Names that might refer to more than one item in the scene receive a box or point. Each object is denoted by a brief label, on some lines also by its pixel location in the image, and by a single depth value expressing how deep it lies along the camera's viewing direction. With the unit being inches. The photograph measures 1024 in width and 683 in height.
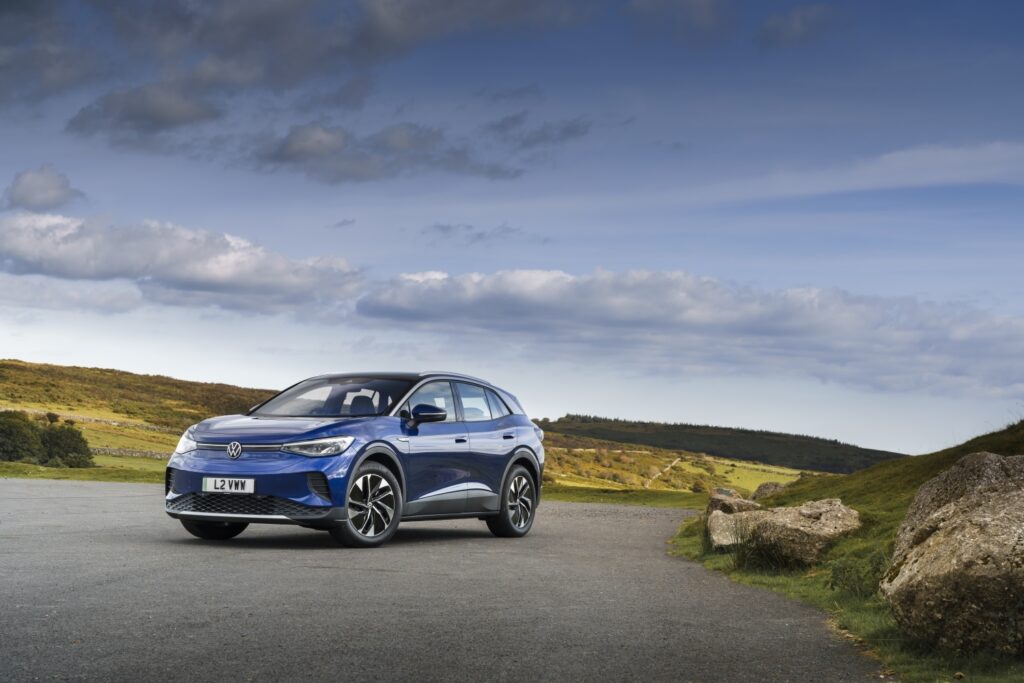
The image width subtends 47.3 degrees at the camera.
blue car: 493.4
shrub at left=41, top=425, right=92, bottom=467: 1704.0
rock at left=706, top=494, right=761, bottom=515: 588.7
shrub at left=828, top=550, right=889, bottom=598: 385.4
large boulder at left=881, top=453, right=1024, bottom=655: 259.4
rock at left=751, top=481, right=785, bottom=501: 843.0
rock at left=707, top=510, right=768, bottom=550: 508.4
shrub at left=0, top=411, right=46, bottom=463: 1633.9
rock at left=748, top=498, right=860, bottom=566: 474.9
